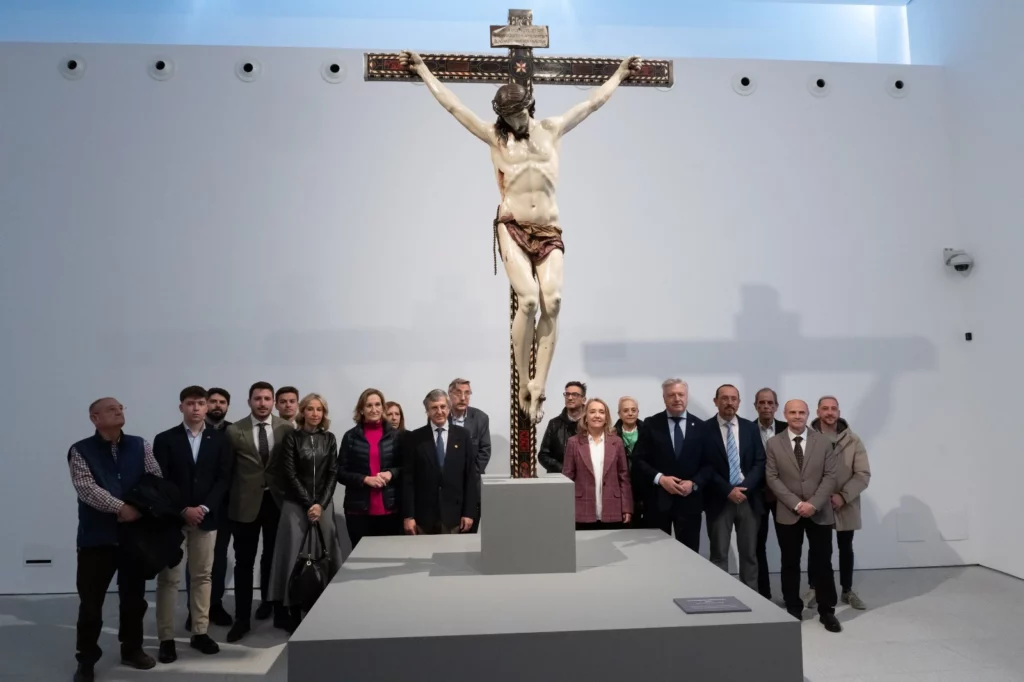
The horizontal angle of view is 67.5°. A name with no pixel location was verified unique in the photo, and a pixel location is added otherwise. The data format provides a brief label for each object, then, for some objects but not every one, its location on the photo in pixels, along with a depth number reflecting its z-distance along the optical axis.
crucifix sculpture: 3.44
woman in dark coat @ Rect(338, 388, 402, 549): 4.50
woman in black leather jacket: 4.23
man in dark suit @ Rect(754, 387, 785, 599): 4.78
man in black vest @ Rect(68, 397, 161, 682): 3.63
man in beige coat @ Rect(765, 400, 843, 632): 4.43
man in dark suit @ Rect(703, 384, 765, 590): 4.58
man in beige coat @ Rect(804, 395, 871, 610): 4.77
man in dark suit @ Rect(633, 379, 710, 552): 4.54
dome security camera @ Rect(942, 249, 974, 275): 6.07
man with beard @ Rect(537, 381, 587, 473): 4.93
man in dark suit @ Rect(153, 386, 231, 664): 4.02
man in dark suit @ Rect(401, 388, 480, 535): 4.48
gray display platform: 2.45
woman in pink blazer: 4.39
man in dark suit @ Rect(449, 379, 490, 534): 4.83
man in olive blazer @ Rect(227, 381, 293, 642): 4.46
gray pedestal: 3.29
